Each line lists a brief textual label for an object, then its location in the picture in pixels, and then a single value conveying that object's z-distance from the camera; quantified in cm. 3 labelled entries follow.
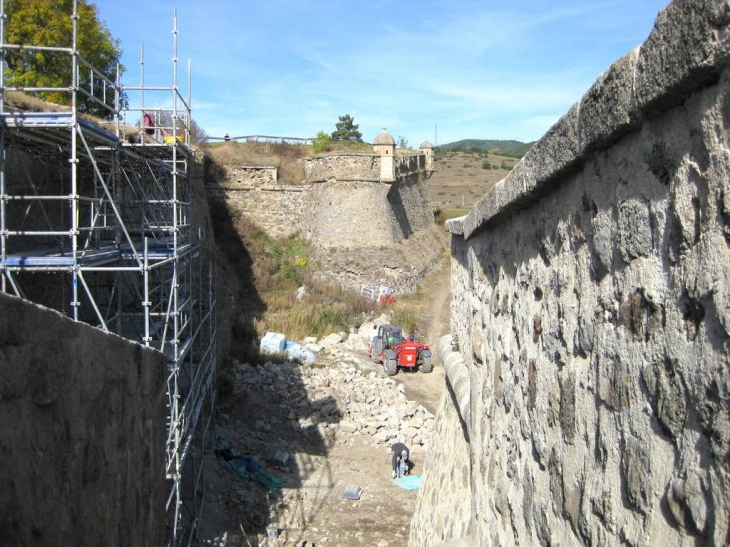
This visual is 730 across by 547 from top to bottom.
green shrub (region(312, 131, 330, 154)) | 2591
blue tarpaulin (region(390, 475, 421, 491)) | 977
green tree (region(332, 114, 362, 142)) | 4125
